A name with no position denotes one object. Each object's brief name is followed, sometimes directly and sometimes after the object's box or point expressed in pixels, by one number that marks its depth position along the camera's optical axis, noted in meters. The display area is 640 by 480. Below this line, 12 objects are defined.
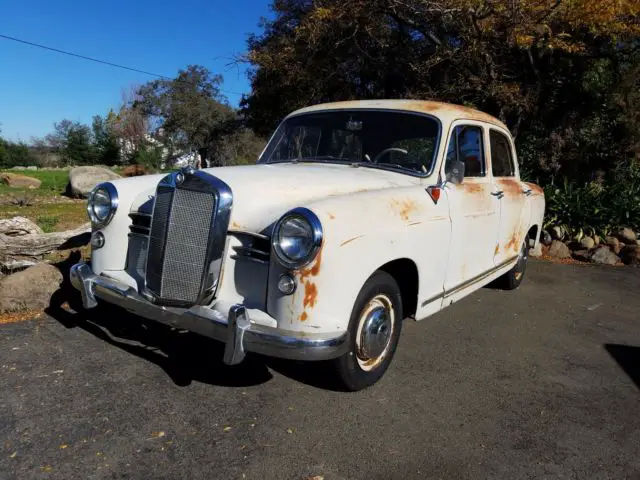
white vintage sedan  2.62
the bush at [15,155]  37.53
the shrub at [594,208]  8.80
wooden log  5.27
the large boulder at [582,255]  8.19
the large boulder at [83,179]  14.34
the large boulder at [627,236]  8.37
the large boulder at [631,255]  7.84
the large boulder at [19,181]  18.33
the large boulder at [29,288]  4.41
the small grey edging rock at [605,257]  7.96
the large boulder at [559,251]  8.39
